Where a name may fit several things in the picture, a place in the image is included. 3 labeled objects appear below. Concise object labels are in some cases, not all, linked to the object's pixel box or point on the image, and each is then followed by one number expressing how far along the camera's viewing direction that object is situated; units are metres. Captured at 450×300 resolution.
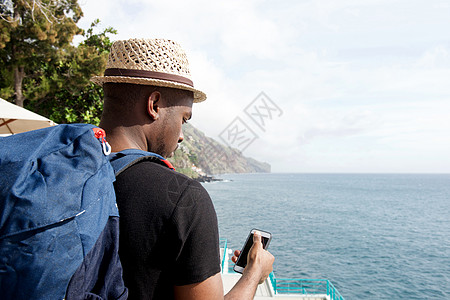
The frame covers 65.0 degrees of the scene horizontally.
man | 1.41
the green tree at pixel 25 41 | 15.66
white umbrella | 7.04
